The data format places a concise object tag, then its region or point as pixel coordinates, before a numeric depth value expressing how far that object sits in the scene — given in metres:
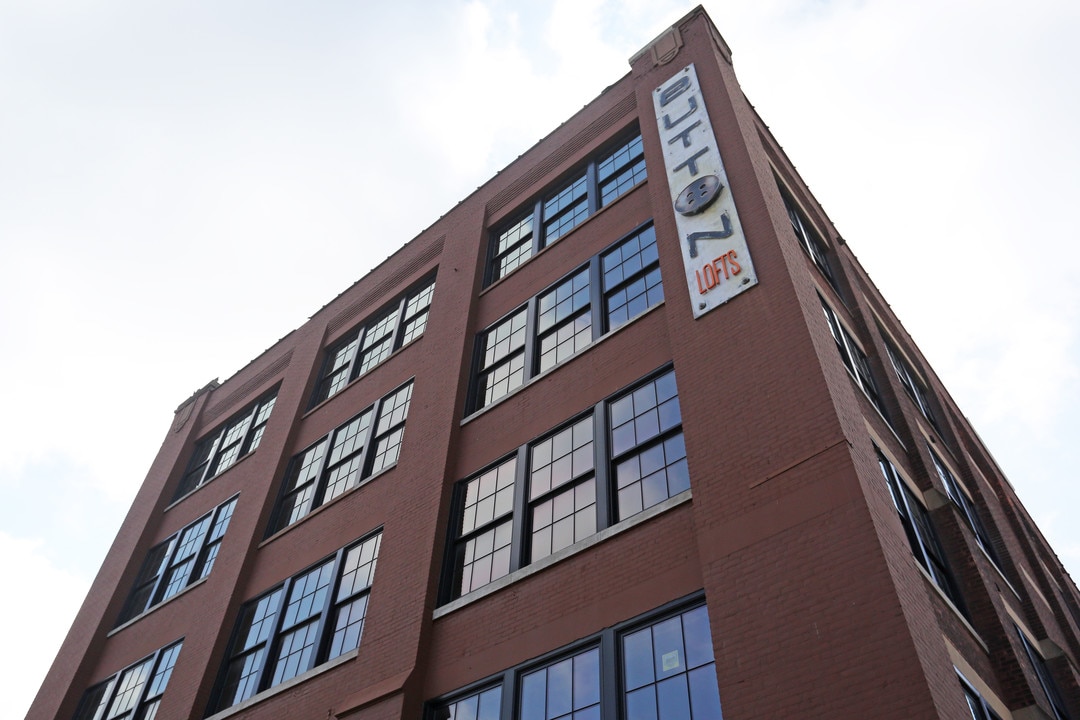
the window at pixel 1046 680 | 12.80
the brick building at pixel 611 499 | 8.79
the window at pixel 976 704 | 9.09
